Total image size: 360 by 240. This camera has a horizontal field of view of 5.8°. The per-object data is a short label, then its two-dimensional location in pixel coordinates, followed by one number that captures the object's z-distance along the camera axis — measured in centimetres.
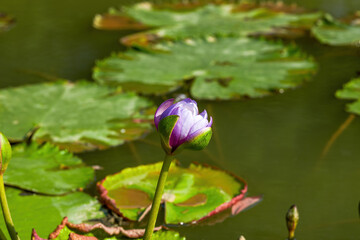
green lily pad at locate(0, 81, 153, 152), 419
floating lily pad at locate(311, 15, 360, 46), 607
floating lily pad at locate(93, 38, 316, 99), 498
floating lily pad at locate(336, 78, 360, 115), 453
